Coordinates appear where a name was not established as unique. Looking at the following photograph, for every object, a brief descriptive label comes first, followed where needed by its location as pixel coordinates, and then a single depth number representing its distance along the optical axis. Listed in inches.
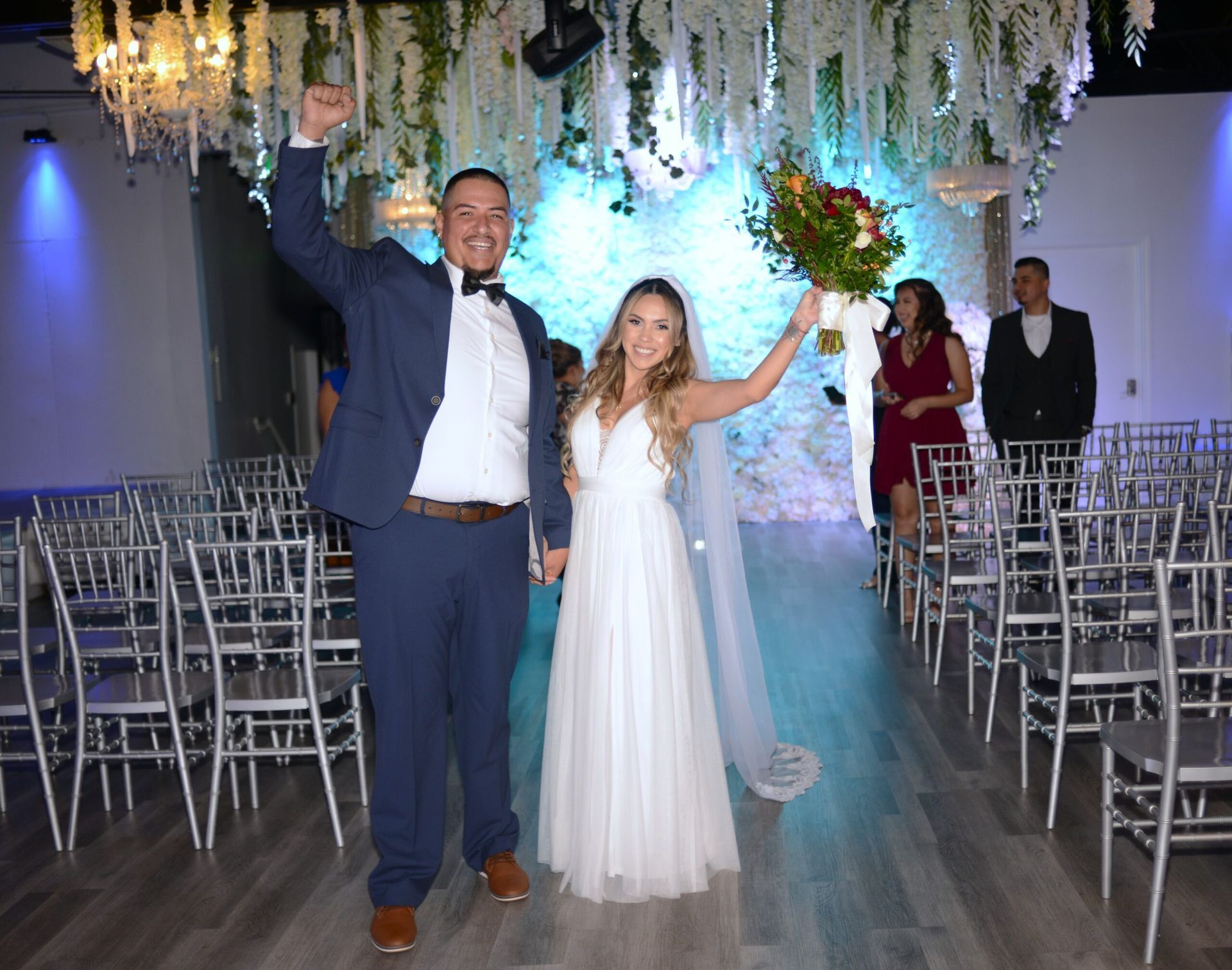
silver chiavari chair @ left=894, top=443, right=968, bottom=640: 205.3
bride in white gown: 114.2
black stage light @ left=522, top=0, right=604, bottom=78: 259.0
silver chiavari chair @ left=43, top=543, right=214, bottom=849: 132.9
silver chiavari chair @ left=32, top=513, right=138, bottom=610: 152.1
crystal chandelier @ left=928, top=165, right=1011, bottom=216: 309.0
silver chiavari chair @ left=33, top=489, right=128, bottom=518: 330.6
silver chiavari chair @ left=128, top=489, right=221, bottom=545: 185.8
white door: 379.6
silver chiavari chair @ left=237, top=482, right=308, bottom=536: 202.1
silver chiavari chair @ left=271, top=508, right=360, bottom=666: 153.9
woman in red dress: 240.7
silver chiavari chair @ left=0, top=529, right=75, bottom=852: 134.3
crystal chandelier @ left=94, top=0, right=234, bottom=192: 264.1
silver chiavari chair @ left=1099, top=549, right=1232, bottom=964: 95.1
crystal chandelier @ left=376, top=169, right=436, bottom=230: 324.5
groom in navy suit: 103.6
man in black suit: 250.5
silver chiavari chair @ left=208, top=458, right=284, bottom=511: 231.6
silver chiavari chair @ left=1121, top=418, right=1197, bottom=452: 247.8
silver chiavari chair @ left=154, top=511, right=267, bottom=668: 143.8
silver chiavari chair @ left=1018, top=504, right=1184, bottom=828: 123.3
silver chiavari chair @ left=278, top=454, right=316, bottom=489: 234.5
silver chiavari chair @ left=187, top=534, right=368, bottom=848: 130.6
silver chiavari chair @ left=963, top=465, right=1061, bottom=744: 155.6
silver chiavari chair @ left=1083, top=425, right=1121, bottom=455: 341.1
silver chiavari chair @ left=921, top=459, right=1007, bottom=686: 185.9
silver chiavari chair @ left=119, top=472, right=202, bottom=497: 209.8
